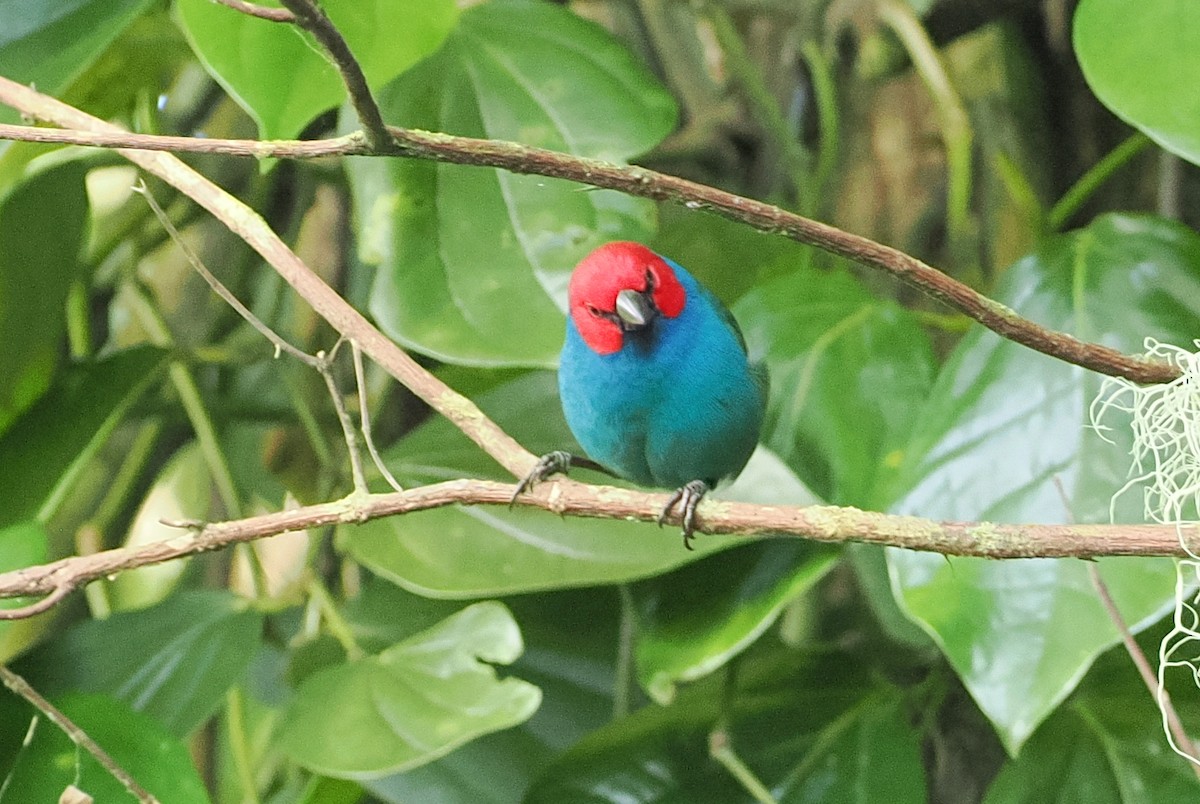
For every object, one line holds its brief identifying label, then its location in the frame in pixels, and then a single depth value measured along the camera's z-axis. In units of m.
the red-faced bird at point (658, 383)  2.88
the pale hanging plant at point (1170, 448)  2.83
